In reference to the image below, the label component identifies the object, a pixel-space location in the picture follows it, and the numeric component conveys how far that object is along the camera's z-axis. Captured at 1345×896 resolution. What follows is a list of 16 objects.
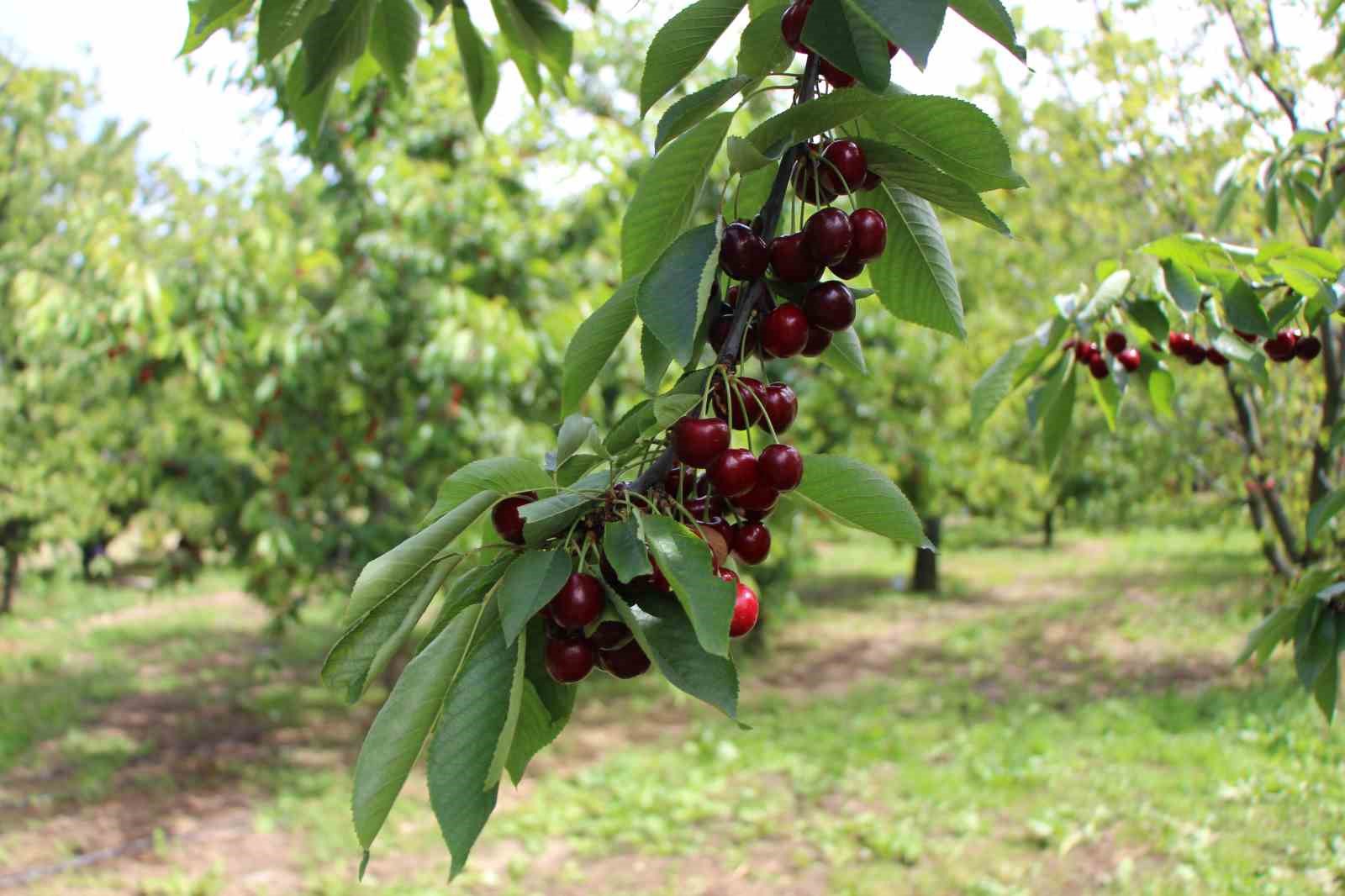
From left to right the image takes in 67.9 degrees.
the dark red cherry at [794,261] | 0.86
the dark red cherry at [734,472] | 0.79
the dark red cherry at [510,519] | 0.82
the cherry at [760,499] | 0.82
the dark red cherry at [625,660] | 0.80
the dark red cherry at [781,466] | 0.79
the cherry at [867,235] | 0.86
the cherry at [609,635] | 0.78
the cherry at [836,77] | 0.95
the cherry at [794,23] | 0.84
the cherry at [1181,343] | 2.05
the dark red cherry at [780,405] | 0.86
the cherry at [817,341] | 0.92
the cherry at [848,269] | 0.87
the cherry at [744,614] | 0.82
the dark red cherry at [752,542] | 0.87
